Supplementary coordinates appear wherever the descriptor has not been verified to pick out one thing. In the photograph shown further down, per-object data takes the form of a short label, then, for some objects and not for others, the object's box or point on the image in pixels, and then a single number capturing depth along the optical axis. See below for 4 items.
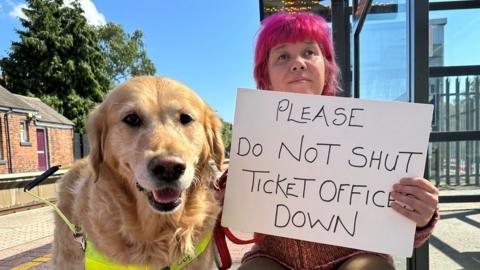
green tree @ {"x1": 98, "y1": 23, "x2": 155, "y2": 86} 42.62
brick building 18.62
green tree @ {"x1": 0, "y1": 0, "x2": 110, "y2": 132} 31.20
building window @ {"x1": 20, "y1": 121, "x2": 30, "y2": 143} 19.86
